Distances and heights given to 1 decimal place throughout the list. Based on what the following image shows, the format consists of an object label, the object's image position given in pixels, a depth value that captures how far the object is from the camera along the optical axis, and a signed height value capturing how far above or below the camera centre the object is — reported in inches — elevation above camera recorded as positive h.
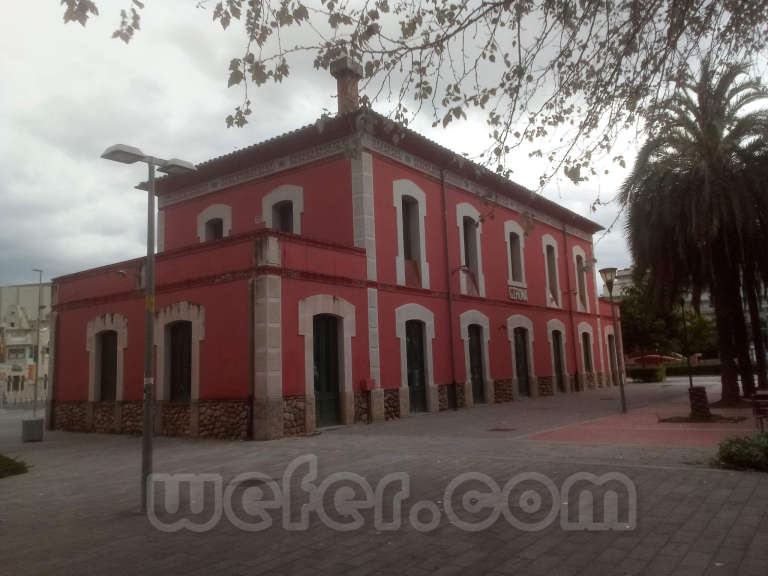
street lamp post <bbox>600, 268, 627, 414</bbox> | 657.0 +94.6
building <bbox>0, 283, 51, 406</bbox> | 2052.2 +188.8
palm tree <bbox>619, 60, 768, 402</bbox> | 573.9 +147.3
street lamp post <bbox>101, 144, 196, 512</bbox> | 250.1 +47.1
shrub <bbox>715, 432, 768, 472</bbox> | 273.6 -45.2
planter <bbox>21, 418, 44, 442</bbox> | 550.0 -40.5
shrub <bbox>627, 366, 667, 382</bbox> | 1417.3 -32.5
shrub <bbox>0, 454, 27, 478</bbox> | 354.3 -48.4
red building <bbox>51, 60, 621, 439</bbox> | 504.4 +74.0
